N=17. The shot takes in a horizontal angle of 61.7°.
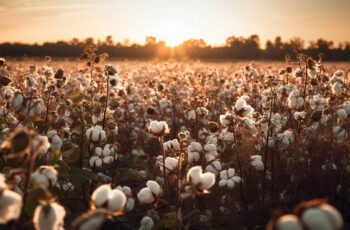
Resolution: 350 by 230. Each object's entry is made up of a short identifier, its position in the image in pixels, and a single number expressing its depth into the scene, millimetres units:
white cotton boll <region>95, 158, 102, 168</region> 2278
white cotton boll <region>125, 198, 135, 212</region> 2162
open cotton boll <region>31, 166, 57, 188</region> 1107
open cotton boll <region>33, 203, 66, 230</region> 849
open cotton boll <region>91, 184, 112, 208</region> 1017
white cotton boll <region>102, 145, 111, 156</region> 2377
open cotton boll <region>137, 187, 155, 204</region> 1628
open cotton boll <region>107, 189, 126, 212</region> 1021
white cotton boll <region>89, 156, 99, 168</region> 2316
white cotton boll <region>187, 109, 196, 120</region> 3198
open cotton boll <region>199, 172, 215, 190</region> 1364
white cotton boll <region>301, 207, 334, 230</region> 651
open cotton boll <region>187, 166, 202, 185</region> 1366
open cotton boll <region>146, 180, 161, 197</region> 1639
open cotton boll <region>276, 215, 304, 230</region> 666
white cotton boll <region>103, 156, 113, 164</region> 2324
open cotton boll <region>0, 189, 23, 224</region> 794
